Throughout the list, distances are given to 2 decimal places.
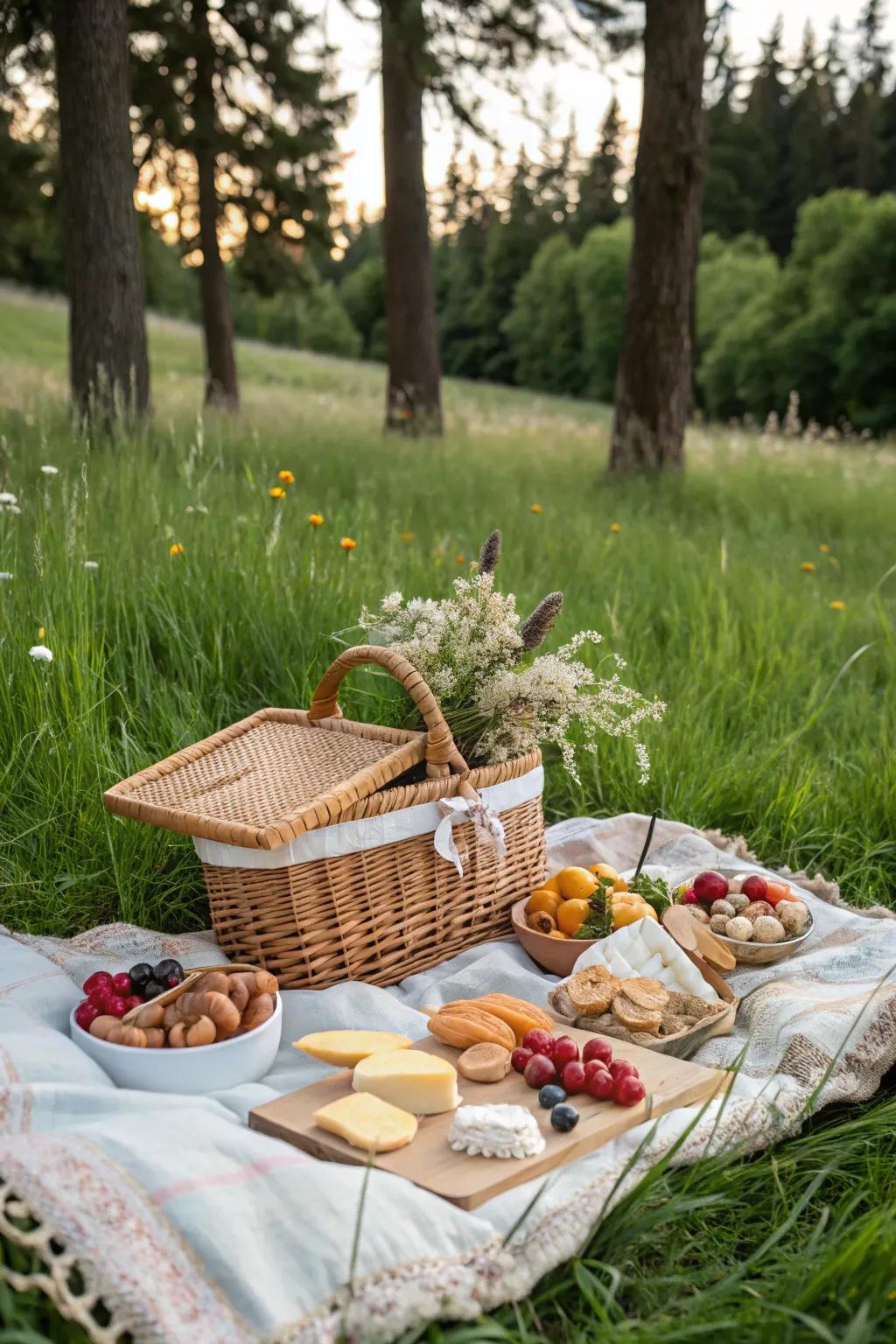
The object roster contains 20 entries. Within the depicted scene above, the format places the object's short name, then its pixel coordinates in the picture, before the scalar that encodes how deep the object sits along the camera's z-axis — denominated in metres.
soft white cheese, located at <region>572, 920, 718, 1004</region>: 2.92
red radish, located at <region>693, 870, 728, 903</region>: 3.38
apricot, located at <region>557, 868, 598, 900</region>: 3.28
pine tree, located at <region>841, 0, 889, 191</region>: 42.66
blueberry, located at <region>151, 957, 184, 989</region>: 2.61
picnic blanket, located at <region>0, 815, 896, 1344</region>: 1.76
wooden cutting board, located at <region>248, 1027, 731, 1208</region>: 2.10
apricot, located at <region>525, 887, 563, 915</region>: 3.29
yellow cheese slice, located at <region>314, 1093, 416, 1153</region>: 2.16
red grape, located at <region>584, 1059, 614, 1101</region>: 2.36
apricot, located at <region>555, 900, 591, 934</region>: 3.20
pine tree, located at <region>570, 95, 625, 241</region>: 54.72
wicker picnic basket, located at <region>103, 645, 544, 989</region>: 2.86
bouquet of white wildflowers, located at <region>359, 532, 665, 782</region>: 3.24
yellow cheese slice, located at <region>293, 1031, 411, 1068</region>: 2.45
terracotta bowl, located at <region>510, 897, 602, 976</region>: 3.13
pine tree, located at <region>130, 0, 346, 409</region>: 12.00
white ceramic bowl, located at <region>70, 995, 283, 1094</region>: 2.40
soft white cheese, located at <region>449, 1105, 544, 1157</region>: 2.15
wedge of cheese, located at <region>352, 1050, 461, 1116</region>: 2.29
